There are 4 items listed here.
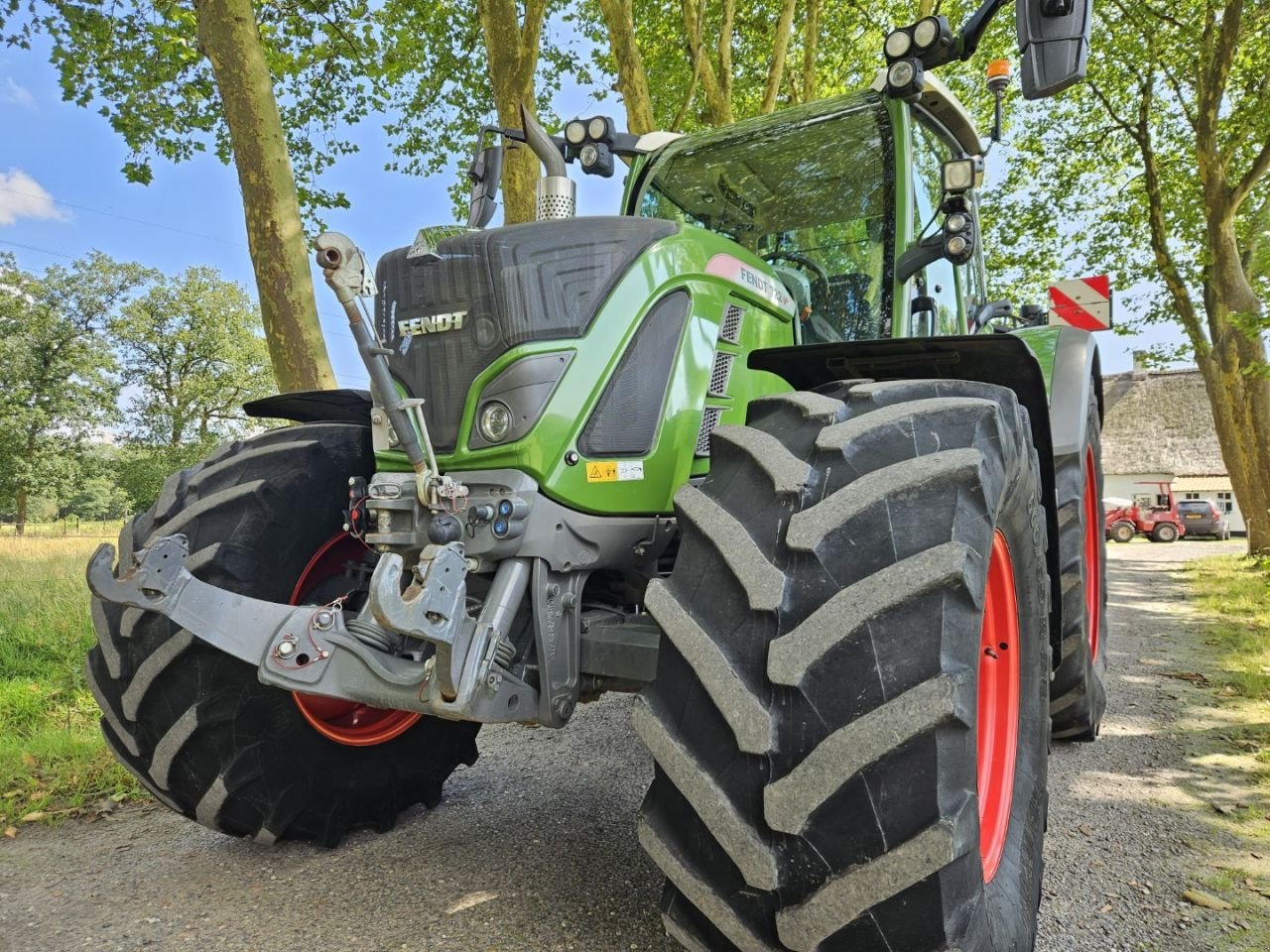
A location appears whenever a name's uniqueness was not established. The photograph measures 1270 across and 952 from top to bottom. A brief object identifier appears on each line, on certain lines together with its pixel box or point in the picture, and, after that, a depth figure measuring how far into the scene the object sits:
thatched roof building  38.25
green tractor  1.45
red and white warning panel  7.02
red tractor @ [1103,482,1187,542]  29.33
